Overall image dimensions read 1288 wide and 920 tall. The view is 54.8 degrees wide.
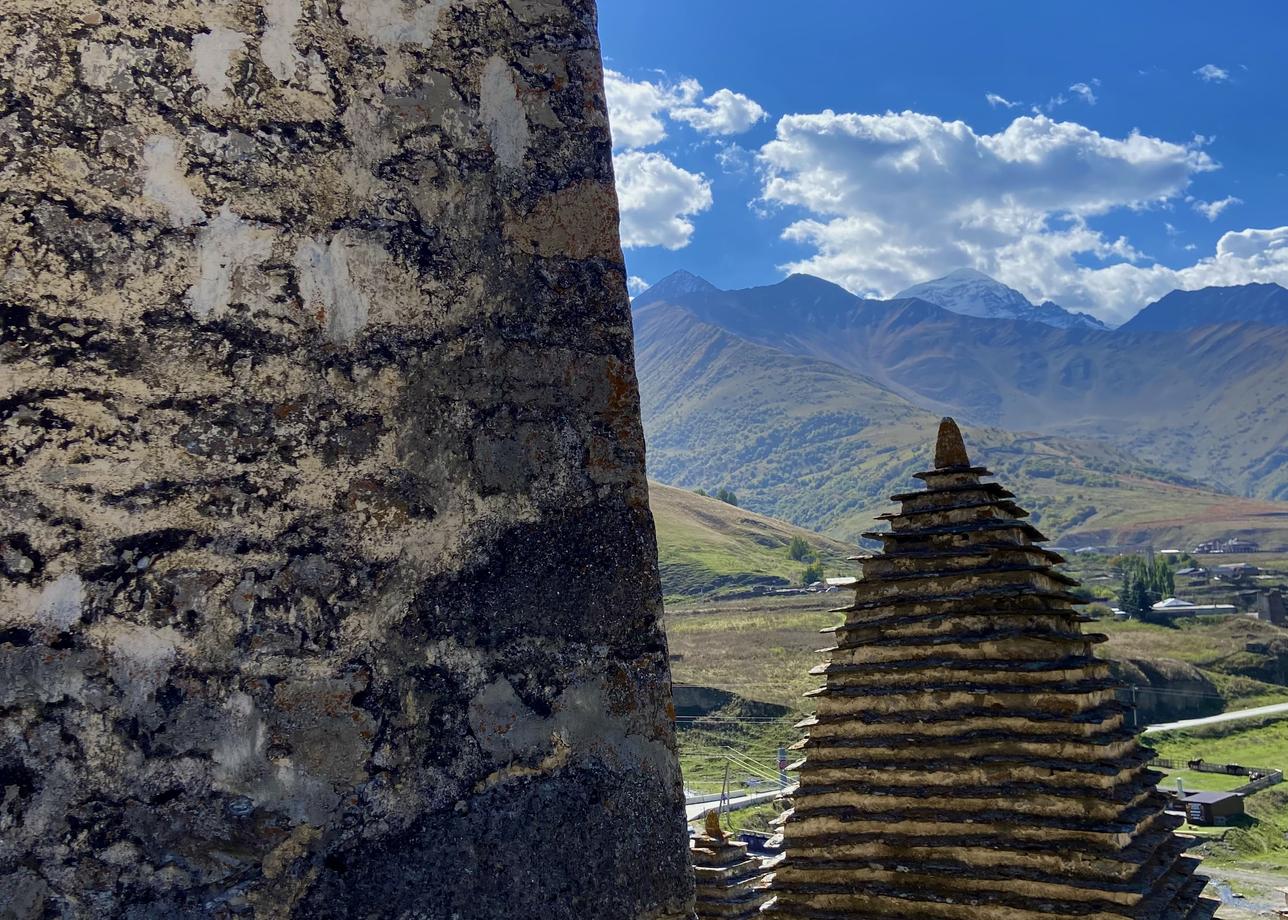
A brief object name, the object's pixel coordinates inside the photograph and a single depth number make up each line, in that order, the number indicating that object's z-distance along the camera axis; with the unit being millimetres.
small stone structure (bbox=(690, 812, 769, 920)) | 11891
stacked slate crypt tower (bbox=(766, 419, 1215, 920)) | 8094
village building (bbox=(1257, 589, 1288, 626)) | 99562
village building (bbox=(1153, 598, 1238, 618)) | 97625
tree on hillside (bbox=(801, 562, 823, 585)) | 127875
